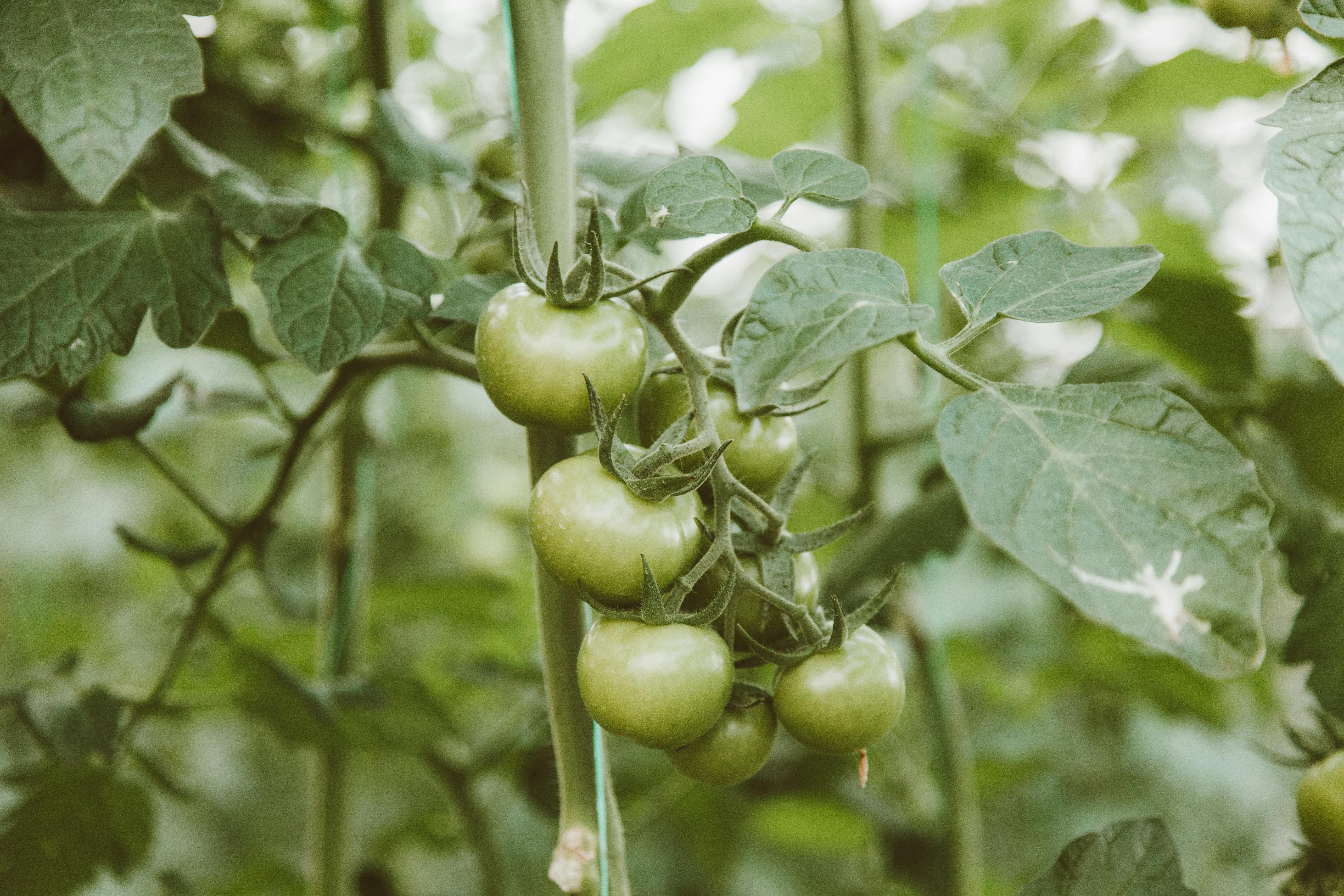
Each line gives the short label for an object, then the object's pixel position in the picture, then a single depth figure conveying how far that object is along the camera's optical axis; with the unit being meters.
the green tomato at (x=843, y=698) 0.38
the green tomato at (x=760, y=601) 0.40
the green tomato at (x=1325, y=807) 0.49
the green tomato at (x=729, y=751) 0.40
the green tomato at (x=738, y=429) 0.41
